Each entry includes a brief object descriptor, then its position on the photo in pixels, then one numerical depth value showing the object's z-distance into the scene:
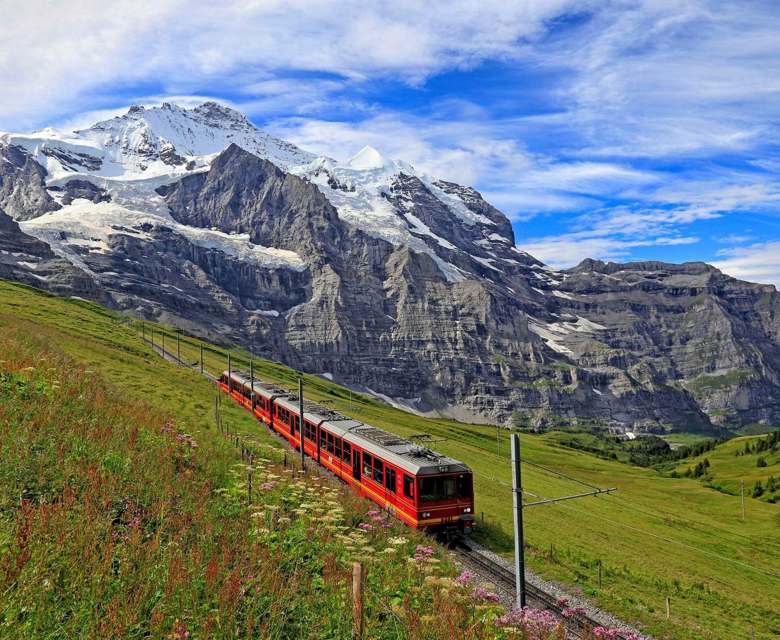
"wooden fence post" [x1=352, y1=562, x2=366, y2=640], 9.48
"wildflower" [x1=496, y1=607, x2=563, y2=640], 11.52
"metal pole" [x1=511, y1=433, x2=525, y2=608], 14.92
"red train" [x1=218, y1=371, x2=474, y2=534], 26.97
